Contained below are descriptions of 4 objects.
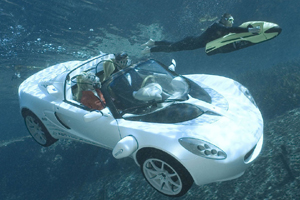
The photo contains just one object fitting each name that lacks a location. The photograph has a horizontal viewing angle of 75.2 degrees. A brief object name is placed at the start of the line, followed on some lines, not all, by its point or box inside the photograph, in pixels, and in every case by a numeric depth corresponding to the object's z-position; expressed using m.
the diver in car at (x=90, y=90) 3.63
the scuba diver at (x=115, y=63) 4.48
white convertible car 2.54
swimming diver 4.40
